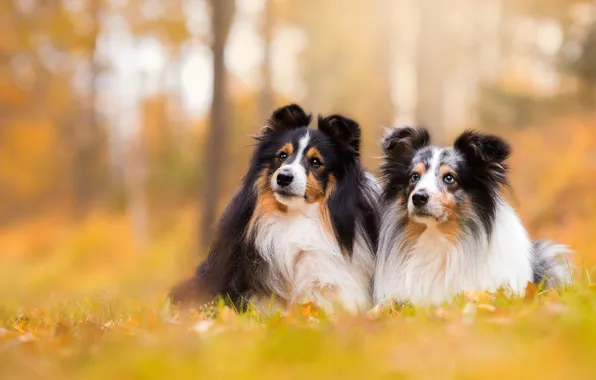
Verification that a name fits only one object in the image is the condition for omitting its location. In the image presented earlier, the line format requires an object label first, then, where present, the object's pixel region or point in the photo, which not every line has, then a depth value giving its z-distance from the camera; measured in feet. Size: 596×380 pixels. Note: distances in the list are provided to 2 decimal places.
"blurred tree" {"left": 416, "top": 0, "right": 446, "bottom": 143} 43.39
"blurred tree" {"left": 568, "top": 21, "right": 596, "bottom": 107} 42.91
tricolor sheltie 17.20
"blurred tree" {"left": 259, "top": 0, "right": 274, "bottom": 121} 66.03
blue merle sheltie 16.49
